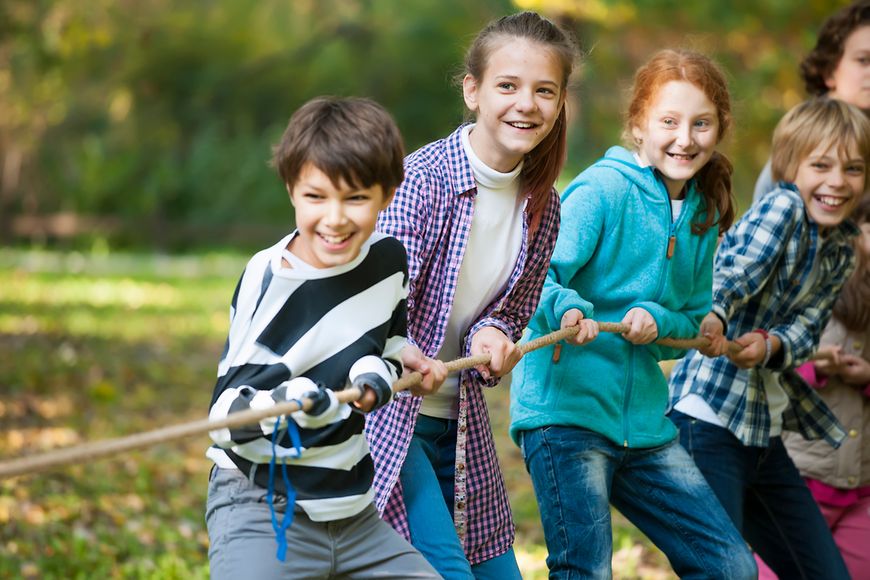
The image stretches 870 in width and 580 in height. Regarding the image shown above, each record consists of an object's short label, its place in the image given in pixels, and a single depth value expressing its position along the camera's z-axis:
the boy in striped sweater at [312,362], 5.17
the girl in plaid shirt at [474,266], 6.28
